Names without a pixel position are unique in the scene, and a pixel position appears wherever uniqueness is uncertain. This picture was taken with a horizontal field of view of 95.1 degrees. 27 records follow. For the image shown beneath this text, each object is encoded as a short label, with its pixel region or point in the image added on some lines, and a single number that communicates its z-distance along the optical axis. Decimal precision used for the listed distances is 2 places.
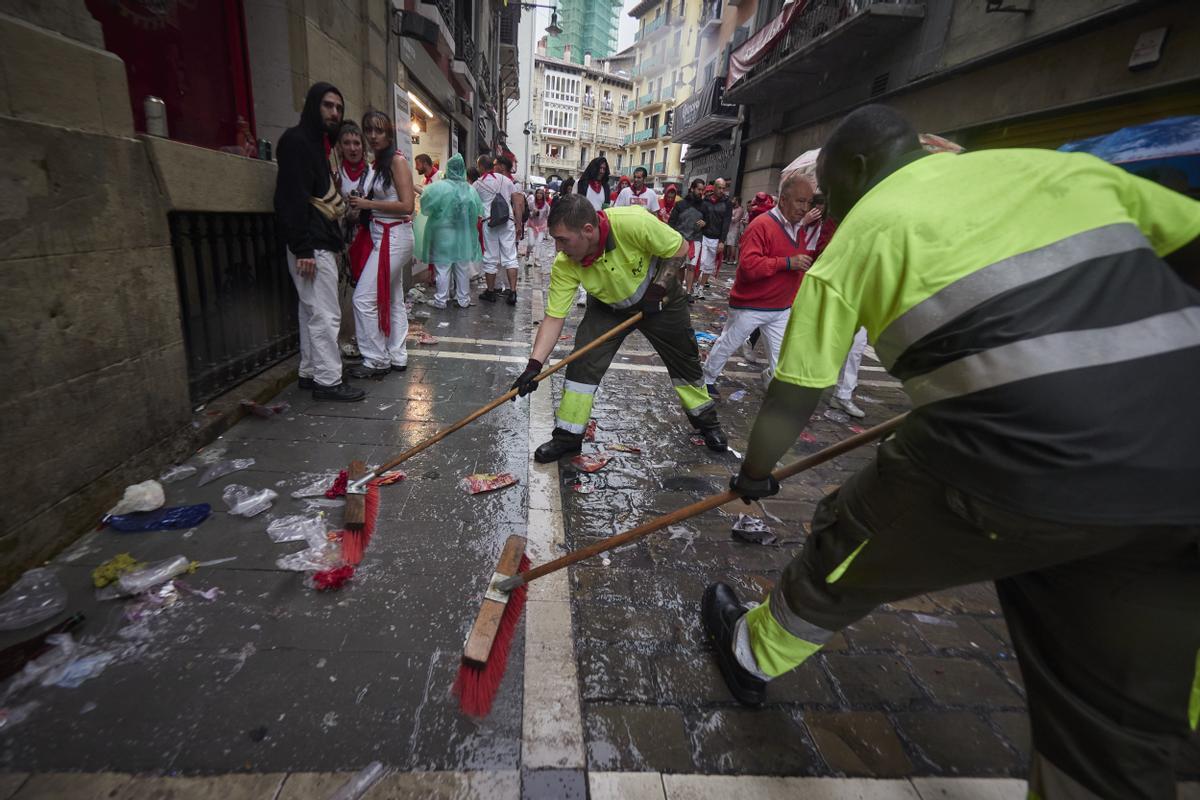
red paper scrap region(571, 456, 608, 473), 3.70
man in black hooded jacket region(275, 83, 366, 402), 3.93
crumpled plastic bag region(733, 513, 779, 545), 3.02
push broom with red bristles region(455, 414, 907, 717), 1.86
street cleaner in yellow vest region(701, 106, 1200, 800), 1.10
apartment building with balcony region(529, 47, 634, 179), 68.06
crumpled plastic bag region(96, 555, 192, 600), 2.23
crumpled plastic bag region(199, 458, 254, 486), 3.13
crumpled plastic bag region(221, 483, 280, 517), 2.84
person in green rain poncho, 7.52
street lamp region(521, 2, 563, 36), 22.76
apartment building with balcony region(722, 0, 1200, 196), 6.27
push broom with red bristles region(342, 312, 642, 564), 2.64
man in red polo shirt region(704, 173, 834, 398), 4.43
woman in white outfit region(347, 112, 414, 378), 4.55
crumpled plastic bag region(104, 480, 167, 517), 2.71
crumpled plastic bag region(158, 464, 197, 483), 3.08
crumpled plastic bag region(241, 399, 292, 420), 3.96
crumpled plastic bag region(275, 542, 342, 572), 2.47
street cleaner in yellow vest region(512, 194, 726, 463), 3.31
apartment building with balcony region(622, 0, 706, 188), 39.94
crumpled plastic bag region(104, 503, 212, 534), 2.64
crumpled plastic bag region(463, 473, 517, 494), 3.29
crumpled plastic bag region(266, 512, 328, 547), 2.68
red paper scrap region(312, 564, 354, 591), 2.35
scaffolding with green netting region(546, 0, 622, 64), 76.94
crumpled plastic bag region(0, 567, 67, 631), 2.06
